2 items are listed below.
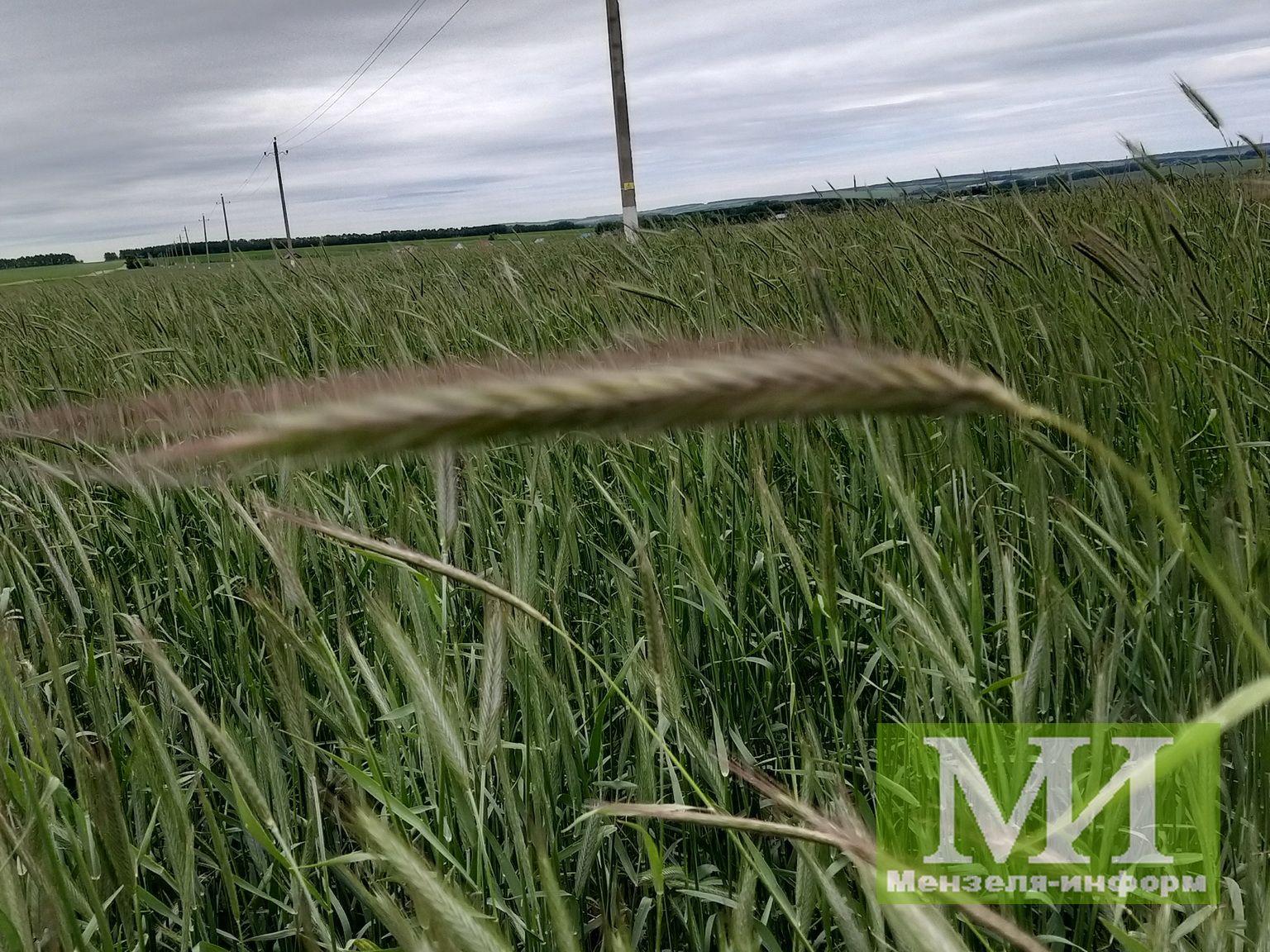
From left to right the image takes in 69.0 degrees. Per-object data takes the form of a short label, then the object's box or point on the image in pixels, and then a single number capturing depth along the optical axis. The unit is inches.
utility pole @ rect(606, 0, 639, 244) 530.0
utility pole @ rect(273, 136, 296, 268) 1670.8
